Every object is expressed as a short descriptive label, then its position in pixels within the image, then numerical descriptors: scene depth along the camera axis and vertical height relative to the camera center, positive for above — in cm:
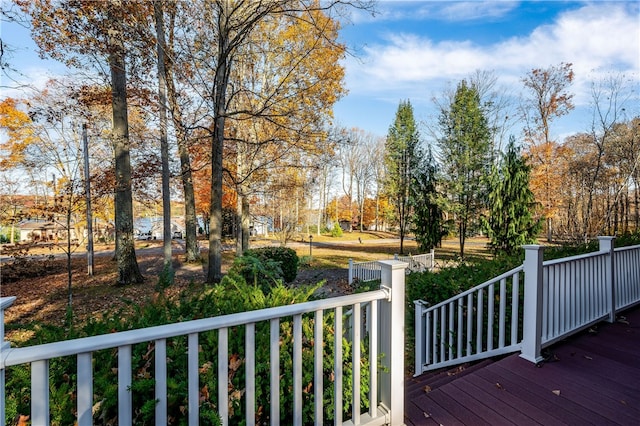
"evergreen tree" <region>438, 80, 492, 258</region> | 1446 +301
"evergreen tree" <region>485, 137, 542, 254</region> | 1118 +31
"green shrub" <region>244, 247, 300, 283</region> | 876 -130
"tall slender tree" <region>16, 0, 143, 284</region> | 670 +417
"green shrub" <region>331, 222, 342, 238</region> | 2654 -158
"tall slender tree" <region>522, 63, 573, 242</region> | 1455 +508
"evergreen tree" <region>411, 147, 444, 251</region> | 1516 +20
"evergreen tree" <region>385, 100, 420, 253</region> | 1720 +343
